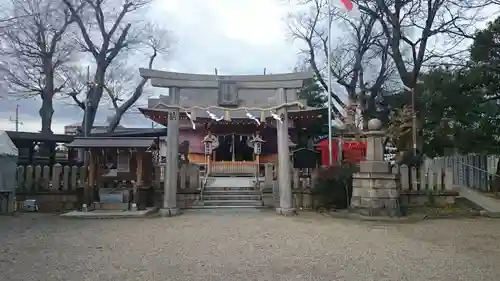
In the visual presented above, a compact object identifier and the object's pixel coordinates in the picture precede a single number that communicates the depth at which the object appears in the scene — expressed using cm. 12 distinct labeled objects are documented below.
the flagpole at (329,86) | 1807
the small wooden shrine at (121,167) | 1395
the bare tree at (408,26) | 1920
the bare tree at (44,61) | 2458
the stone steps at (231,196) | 1580
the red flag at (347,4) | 1703
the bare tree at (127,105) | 2738
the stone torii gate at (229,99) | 1373
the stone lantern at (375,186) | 1262
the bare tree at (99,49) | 2533
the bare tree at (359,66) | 2498
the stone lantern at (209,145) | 2492
